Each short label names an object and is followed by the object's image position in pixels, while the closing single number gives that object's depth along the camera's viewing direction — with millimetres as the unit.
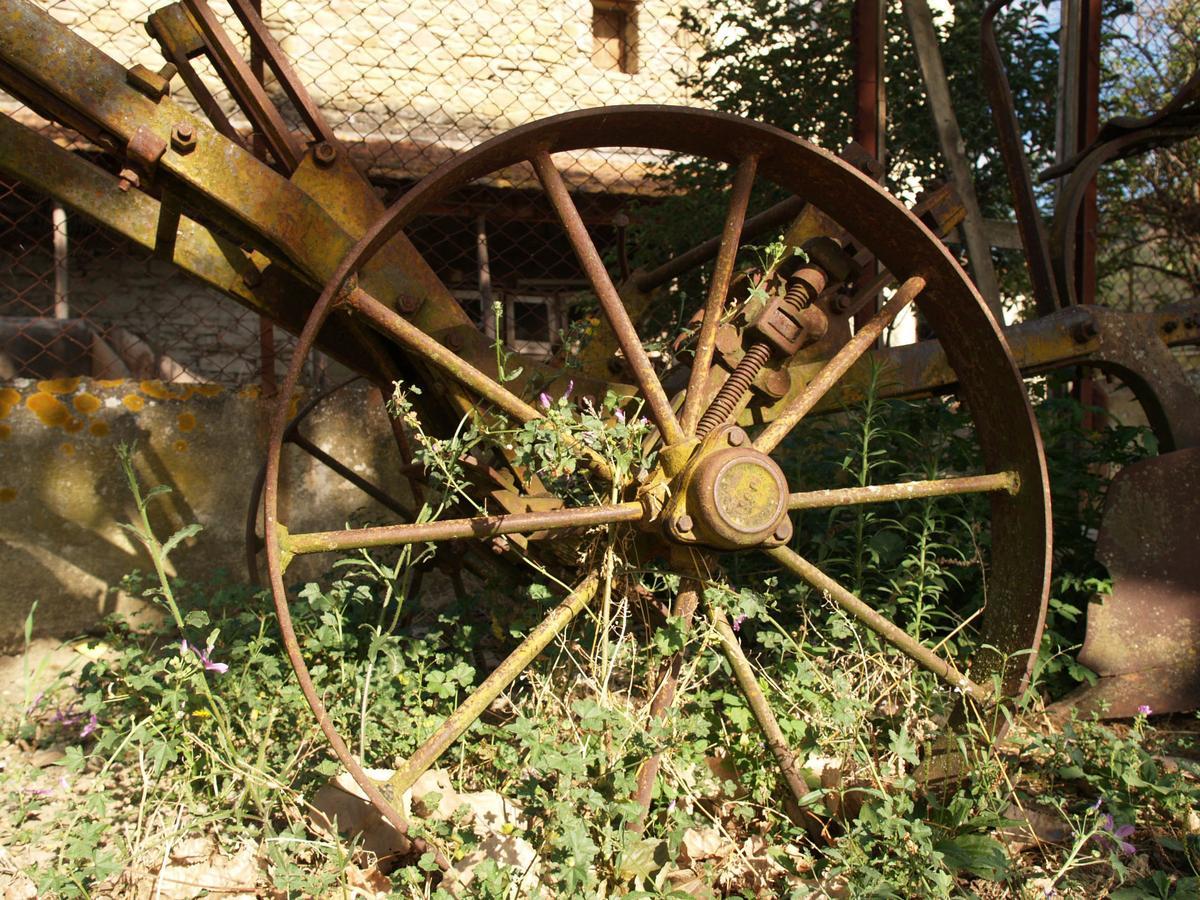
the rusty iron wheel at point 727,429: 1963
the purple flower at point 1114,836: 1991
